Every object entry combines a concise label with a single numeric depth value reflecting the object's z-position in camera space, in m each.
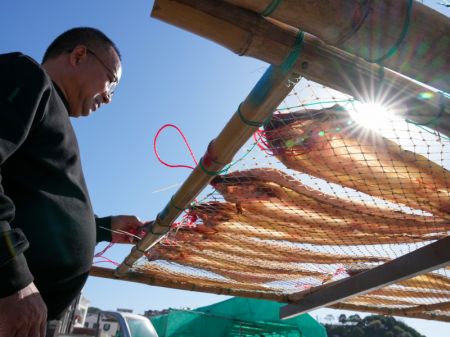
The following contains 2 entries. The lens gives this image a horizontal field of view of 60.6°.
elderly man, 1.11
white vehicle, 5.02
